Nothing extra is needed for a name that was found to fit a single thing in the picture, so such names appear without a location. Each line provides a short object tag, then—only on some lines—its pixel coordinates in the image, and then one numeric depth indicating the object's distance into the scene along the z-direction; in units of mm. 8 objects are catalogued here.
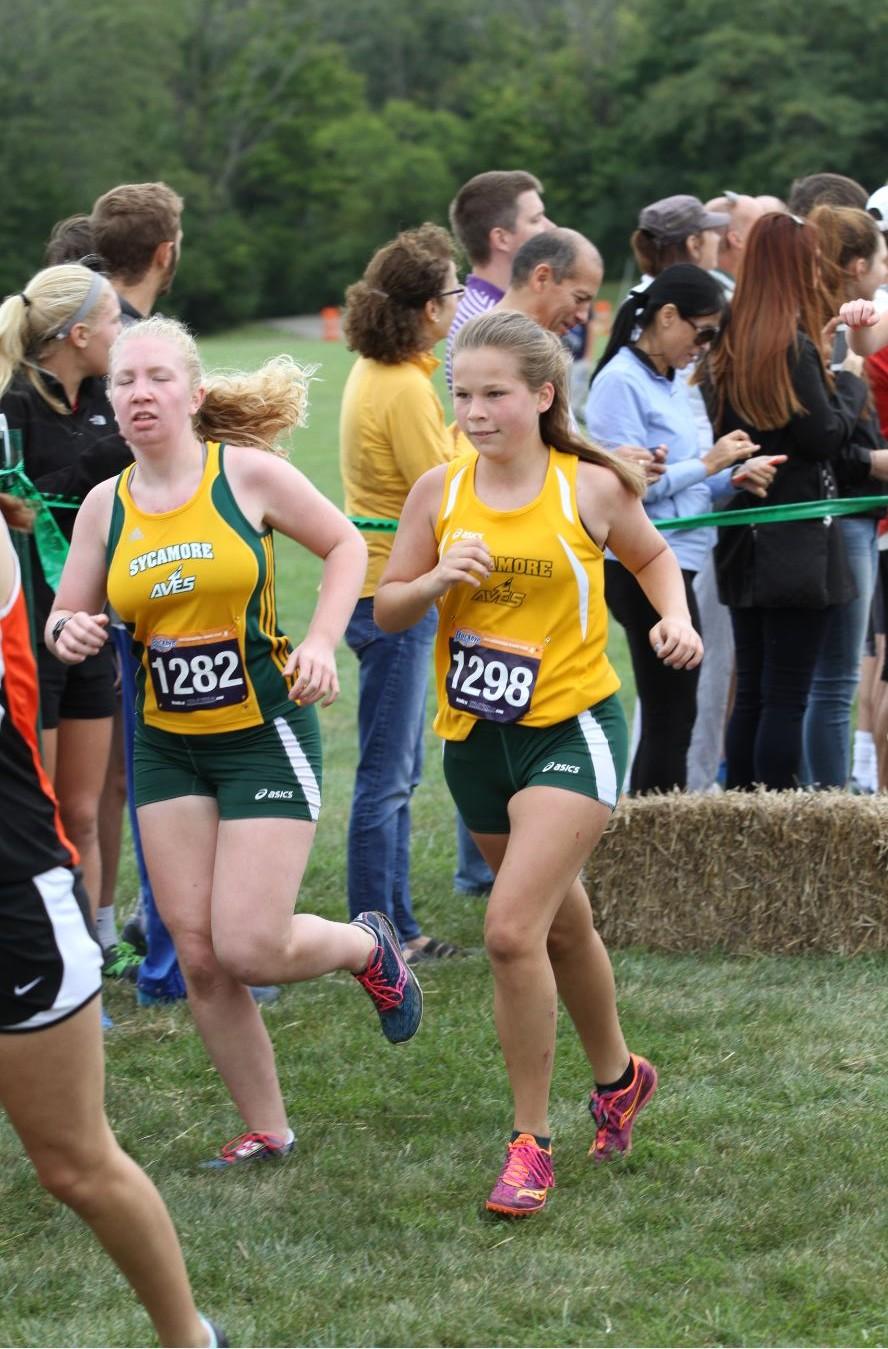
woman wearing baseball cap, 13398
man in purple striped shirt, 12953
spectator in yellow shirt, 11141
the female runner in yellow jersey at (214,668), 8164
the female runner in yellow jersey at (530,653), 8047
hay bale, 11375
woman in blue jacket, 11500
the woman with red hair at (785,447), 11812
